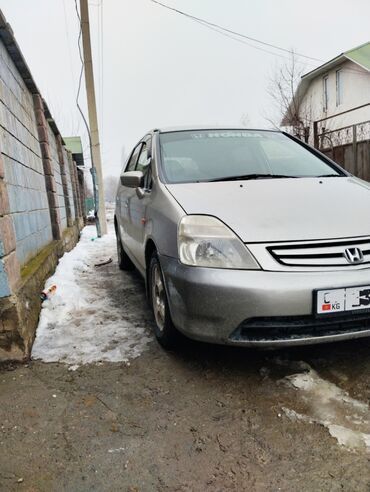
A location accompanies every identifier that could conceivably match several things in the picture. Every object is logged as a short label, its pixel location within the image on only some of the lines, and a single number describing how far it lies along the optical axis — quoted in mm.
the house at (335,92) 19703
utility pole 10445
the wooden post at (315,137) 11118
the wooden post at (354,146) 9664
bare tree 22812
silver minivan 2129
